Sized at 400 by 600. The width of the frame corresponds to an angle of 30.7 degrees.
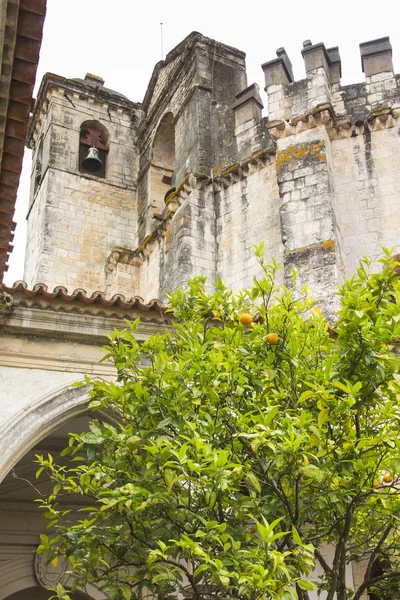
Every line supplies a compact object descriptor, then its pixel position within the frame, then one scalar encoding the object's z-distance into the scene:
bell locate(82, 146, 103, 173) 14.74
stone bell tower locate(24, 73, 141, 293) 14.05
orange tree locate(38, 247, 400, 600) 3.88
